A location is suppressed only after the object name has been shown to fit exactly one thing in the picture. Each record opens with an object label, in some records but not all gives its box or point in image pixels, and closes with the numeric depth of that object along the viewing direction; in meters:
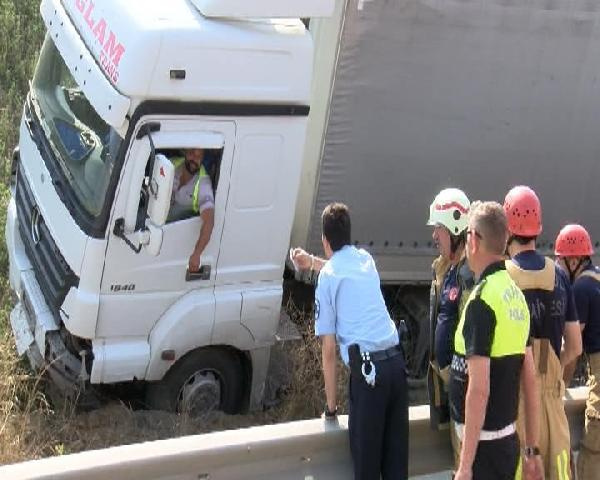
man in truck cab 5.84
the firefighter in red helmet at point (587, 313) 4.89
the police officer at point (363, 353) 4.47
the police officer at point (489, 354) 3.80
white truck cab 5.65
